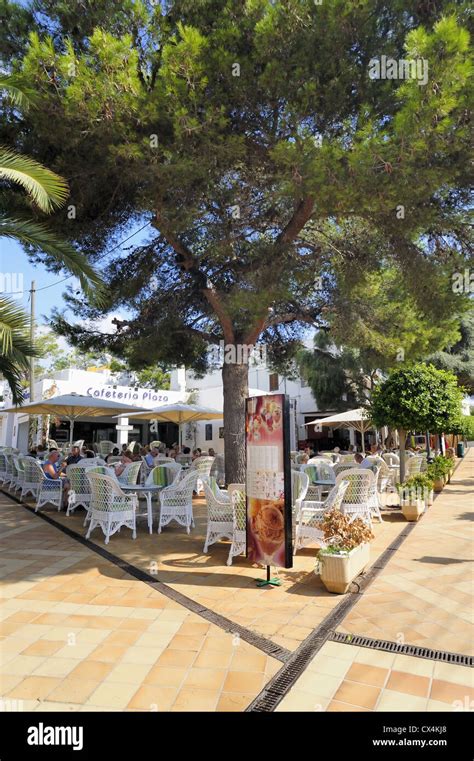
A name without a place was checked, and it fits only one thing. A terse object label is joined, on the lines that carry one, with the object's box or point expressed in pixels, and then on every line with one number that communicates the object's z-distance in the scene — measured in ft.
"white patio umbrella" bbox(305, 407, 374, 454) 53.62
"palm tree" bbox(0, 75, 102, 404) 18.01
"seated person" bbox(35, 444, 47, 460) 42.89
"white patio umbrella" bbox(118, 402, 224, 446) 41.91
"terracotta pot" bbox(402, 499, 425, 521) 25.67
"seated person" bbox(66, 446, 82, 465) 32.58
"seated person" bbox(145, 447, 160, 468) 34.93
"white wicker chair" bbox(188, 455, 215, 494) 31.80
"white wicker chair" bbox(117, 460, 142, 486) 26.53
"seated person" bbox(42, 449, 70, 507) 29.48
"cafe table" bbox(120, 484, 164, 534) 22.46
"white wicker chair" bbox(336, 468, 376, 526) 21.70
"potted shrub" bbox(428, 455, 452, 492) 39.47
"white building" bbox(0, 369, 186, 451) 67.87
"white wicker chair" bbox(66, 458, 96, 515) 26.04
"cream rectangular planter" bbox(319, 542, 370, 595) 14.14
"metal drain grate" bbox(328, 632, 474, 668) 10.05
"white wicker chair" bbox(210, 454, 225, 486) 40.87
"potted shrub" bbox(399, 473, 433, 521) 25.77
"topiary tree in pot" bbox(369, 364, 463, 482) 29.94
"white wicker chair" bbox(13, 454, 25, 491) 34.44
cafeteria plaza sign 66.08
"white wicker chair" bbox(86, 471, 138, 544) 20.66
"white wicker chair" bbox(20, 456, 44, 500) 31.60
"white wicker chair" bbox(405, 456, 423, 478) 35.76
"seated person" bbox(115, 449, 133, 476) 28.62
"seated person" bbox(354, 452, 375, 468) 29.57
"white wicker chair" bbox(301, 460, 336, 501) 27.23
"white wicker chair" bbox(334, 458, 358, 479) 32.92
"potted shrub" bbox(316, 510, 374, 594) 14.21
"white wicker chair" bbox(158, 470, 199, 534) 22.68
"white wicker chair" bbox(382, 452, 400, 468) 43.40
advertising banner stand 14.49
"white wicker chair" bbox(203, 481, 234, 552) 18.67
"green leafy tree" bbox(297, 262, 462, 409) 28.66
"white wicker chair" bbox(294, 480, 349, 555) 18.48
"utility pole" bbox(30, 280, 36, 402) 74.09
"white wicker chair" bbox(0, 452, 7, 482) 42.43
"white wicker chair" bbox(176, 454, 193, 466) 41.70
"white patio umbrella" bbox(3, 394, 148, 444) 38.27
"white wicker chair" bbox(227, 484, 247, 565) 17.65
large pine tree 19.75
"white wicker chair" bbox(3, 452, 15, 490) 39.68
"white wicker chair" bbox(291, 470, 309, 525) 20.59
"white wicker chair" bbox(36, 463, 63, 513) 29.53
